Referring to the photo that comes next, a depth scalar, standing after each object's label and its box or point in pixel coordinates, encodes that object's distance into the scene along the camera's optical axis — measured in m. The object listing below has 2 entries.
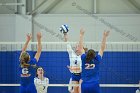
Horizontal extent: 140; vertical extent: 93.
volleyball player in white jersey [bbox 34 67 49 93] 12.32
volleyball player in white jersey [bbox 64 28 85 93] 11.40
